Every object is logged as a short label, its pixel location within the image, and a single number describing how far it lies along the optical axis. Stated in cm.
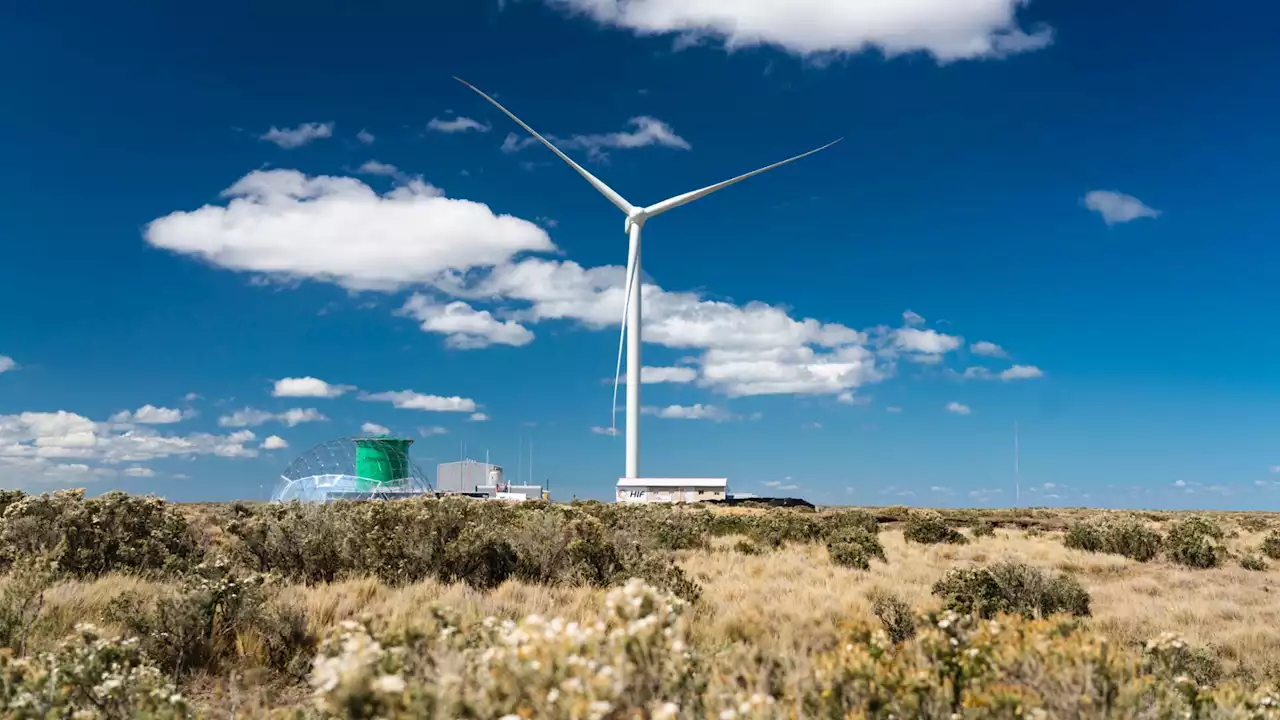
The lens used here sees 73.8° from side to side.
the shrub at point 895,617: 1182
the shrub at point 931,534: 3212
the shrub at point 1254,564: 2431
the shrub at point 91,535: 1766
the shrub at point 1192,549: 2441
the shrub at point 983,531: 3594
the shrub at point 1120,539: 2666
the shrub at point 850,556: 2172
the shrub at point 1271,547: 2794
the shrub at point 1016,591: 1495
